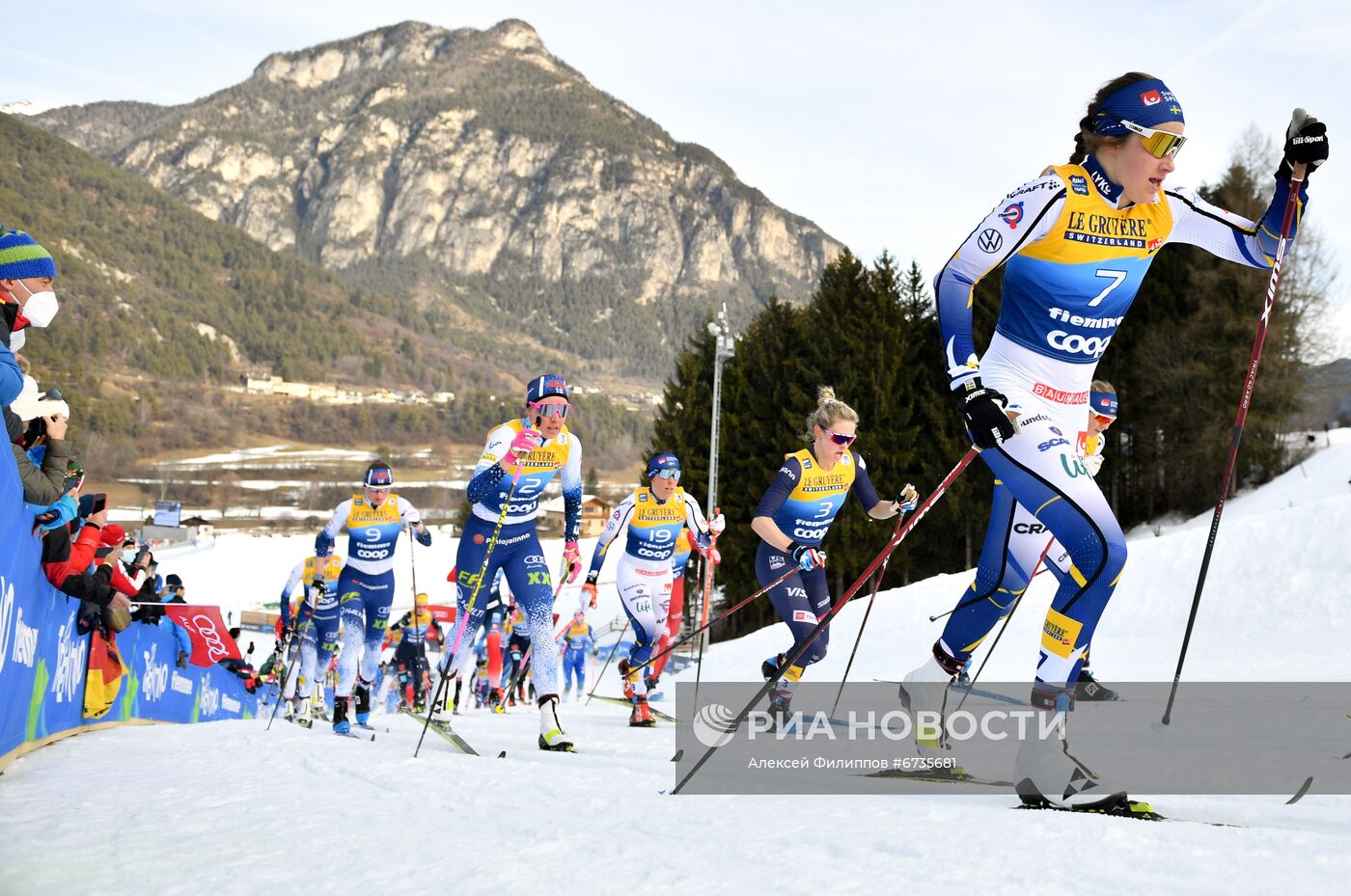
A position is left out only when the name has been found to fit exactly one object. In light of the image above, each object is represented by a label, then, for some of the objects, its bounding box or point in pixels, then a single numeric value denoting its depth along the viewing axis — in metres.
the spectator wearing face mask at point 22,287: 5.09
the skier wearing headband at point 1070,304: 3.95
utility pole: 27.52
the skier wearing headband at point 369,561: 10.62
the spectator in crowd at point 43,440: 5.57
